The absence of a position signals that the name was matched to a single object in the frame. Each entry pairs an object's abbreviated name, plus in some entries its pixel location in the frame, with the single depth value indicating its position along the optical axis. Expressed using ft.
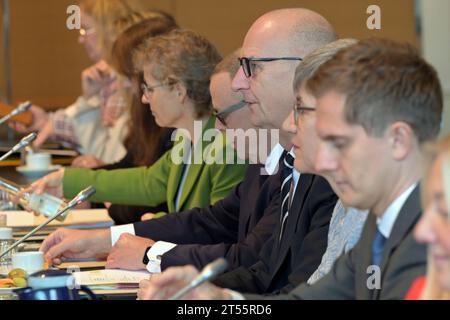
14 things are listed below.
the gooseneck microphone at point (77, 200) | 16.46
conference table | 17.82
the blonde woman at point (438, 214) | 7.92
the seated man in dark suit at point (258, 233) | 14.06
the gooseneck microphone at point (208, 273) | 9.34
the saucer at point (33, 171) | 29.45
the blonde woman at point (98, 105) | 31.51
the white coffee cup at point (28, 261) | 15.80
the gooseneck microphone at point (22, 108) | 20.62
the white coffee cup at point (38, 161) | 29.73
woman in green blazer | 20.42
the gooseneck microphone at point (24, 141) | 18.34
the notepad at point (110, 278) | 15.26
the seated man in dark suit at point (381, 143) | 10.24
